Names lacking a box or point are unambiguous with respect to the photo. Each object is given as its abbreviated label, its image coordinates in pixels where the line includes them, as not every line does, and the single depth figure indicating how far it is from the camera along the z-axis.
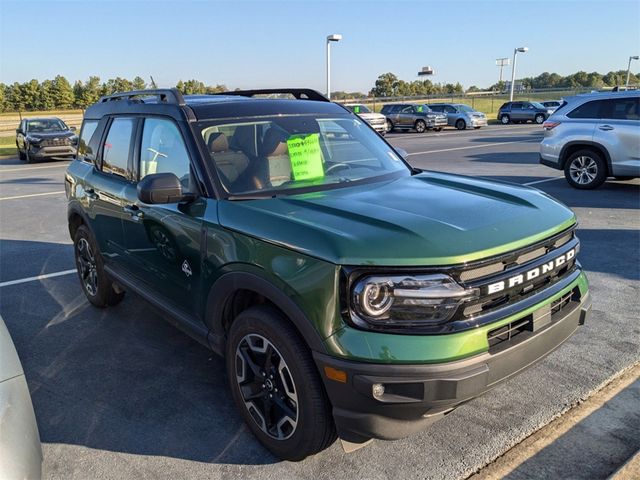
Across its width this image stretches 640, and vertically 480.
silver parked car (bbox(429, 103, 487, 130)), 32.53
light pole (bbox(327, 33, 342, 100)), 30.96
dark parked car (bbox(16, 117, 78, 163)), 18.69
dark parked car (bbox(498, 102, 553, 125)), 35.22
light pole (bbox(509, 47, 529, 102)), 48.84
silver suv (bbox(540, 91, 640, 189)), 9.41
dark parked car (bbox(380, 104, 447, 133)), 31.55
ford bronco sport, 2.27
